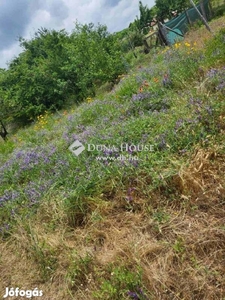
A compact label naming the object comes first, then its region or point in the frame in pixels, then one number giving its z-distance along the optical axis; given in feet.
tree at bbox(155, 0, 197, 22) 88.74
